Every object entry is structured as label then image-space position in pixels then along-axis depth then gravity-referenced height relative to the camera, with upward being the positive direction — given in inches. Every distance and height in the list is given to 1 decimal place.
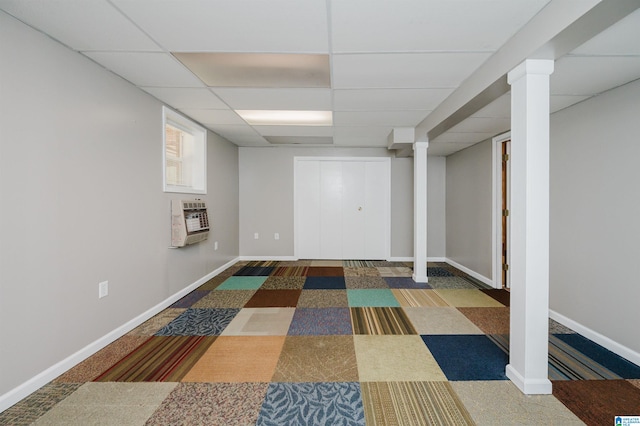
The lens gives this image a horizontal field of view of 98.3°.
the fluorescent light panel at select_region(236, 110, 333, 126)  139.4 +49.0
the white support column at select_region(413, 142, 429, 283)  159.8 +8.8
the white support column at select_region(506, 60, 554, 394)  67.4 -2.1
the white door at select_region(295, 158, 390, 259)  221.0 +1.0
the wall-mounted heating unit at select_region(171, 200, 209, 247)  127.9 -6.6
